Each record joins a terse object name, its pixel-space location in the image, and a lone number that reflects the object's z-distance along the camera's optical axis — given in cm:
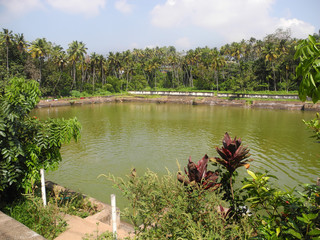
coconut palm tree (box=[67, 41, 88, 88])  4100
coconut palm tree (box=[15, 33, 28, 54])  3928
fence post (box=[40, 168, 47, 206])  448
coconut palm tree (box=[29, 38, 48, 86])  3565
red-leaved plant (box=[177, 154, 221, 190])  336
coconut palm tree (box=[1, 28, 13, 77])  3322
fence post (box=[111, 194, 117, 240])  306
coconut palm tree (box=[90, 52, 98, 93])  4606
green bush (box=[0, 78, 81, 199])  432
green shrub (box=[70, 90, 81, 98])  4169
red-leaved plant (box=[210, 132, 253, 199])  332
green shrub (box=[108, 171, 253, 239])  249
